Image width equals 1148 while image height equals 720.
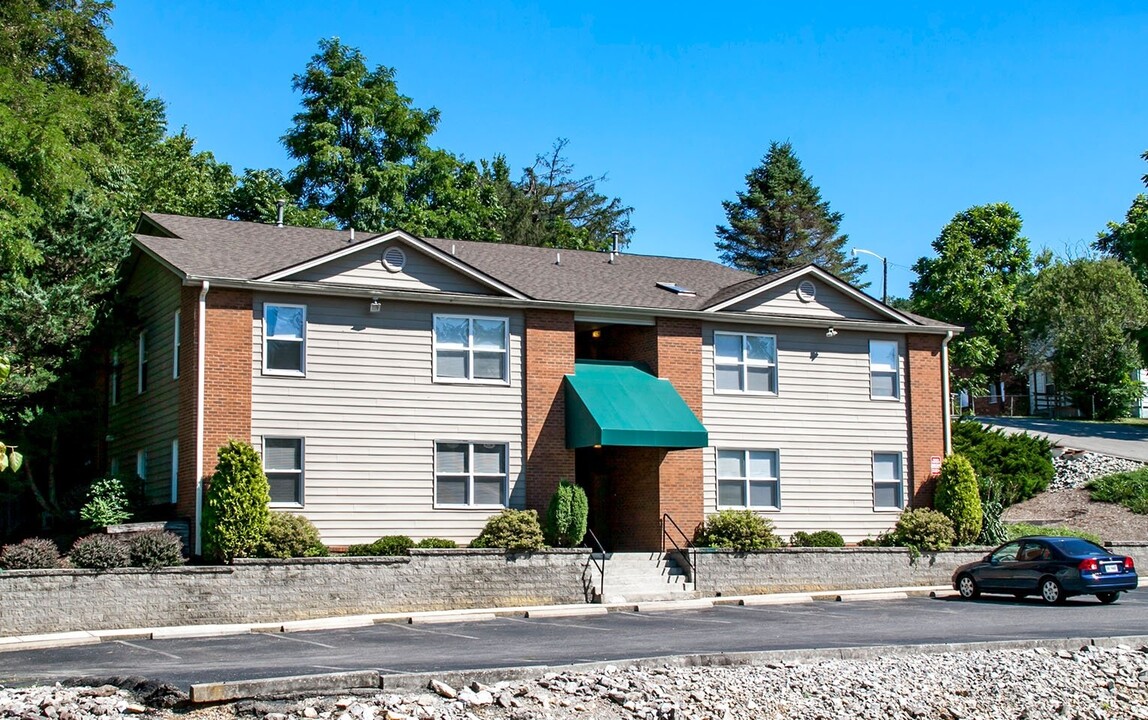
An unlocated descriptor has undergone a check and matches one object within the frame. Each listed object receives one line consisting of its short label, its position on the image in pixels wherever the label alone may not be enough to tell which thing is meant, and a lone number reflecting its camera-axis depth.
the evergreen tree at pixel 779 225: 73.06
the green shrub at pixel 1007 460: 39.56
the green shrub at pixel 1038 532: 32.78
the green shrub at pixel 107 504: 24.53
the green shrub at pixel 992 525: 31.36
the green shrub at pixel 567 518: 26.44
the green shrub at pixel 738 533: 27.69
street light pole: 67.25
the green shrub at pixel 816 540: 29.12
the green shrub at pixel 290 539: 23.64
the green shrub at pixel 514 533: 25.59
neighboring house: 73.19
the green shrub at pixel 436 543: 25.73
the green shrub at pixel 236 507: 23.25
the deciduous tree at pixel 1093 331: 68.25
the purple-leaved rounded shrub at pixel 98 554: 21.64
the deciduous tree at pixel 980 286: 65.81
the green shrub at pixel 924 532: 29.56
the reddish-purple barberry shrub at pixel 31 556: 21.15
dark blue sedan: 24.53
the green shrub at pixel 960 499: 30.66
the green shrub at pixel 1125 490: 37.81
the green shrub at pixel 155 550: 22.48
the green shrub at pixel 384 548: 24.95
